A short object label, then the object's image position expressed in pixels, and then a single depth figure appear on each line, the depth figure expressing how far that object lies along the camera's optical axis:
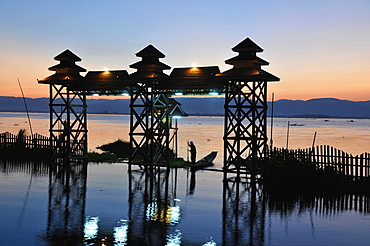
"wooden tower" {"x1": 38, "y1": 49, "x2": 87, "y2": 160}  28.75
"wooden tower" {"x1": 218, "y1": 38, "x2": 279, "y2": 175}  22.61
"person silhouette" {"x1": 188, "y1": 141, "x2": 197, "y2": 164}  29.95
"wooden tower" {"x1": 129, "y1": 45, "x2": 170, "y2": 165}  25.59
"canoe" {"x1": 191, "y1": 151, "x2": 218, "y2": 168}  27.50
